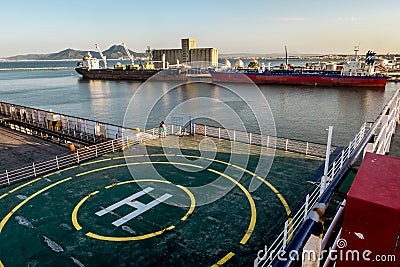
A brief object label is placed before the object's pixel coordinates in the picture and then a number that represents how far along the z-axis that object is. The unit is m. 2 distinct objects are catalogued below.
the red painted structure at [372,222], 3.68
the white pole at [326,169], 8.48
